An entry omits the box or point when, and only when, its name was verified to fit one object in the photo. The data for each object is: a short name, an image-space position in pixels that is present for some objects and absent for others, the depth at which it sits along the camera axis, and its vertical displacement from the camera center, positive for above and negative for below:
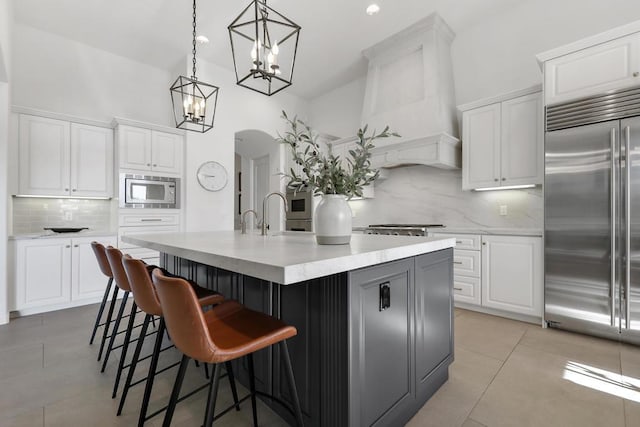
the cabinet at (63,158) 3.55 +0.68
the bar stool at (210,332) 1.00 -0.46
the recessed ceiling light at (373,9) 3.58 +2.44
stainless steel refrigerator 2.42 +0.00
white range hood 3.83 +1.62
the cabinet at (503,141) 3.15 +0.81
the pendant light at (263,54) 1.79 +2.42
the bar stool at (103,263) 2.21 -0.37
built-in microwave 3.96 +0.30
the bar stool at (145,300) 1.39 -0.41
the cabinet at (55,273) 3.25 -0.68
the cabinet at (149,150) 3.99 +0.88
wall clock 4.72 +0.60
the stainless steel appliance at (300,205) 5.54 +0.17
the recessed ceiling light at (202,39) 4.11 +2.38
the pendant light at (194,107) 2.72 +0.96
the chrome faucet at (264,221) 2.49 -0.06
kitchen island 1.20 -0.48
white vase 1.58 -0.04
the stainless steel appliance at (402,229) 3.65 -0.19
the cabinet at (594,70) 2.46 +1.24
